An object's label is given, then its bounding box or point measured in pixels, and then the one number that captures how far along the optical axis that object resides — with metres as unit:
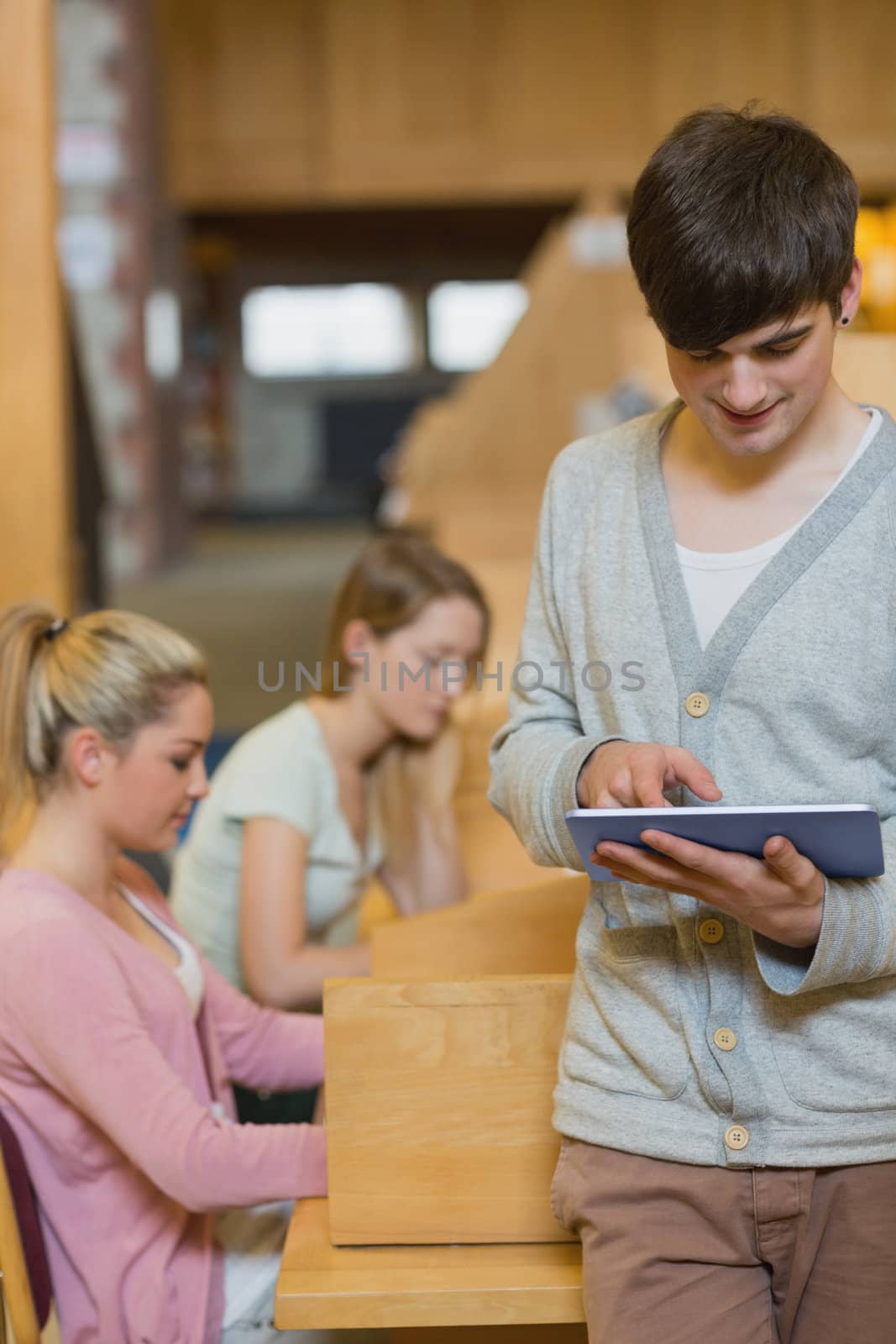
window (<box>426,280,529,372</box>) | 16.34
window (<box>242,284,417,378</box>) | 16.53
